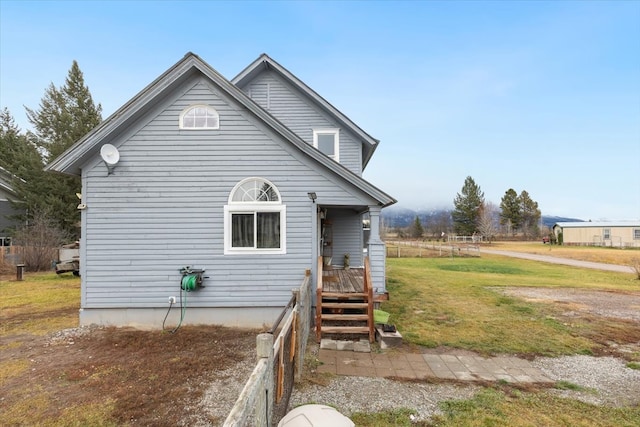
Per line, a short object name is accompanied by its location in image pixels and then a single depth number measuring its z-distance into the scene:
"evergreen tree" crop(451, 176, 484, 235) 62.56
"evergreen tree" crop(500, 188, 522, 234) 65.19
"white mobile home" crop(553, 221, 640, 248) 44.75
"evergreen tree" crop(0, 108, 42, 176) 23.58
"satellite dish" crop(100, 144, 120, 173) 6.87
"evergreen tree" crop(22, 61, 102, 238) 22.94
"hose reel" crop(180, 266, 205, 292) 6.89
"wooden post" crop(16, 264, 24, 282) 14.18
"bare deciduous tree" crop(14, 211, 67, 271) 16.91
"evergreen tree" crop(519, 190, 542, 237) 65.44
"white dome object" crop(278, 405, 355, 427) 2.15
